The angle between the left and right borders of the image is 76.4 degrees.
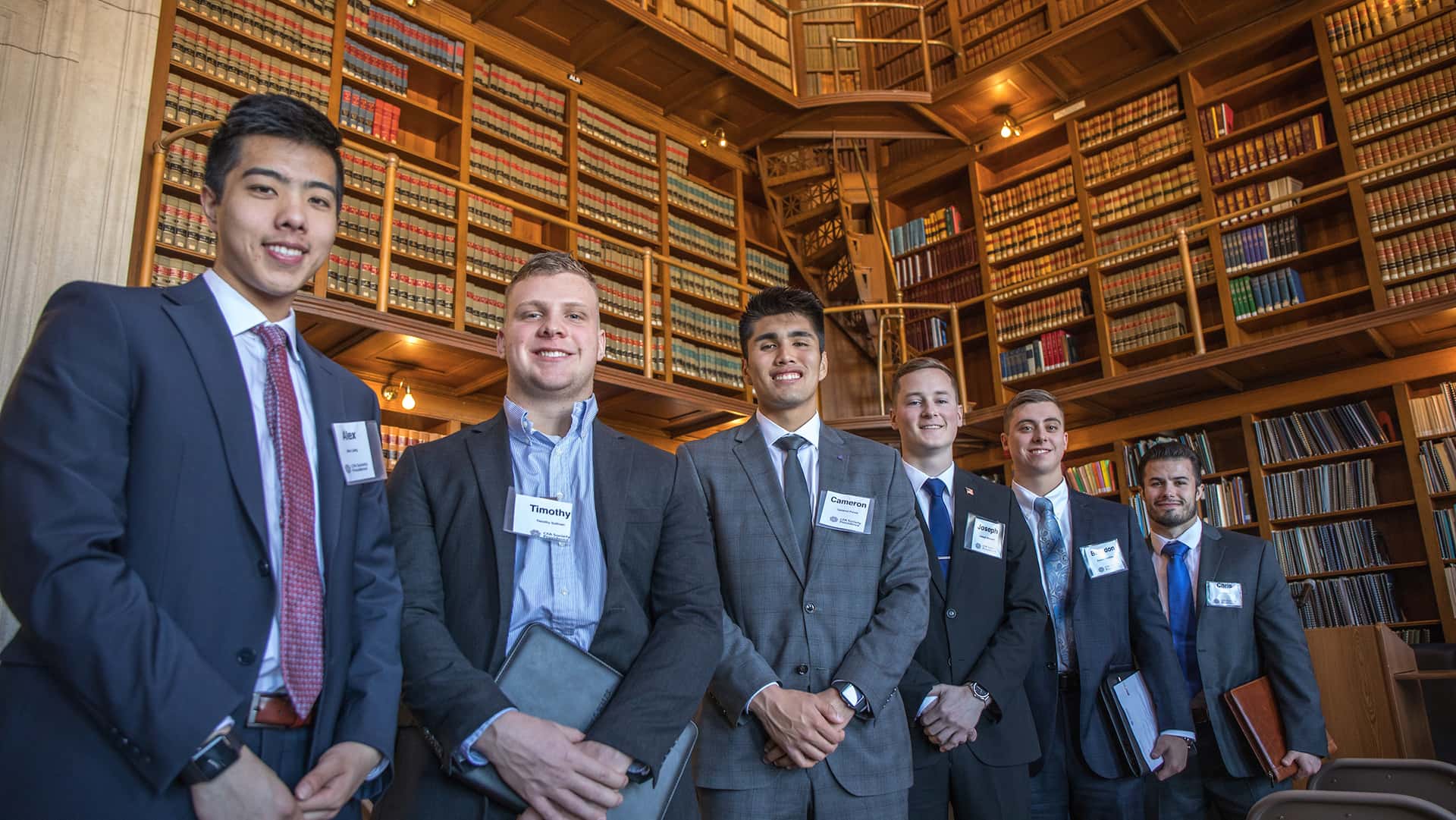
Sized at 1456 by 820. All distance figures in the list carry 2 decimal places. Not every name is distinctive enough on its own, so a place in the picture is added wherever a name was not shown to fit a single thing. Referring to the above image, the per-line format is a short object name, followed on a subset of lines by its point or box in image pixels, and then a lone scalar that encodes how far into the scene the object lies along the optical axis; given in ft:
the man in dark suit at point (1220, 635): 9.43
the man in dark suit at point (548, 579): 4.50
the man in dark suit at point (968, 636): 6.92
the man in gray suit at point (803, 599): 5.96
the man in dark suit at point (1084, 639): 8.25
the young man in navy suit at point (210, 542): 3.32
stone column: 10.98
